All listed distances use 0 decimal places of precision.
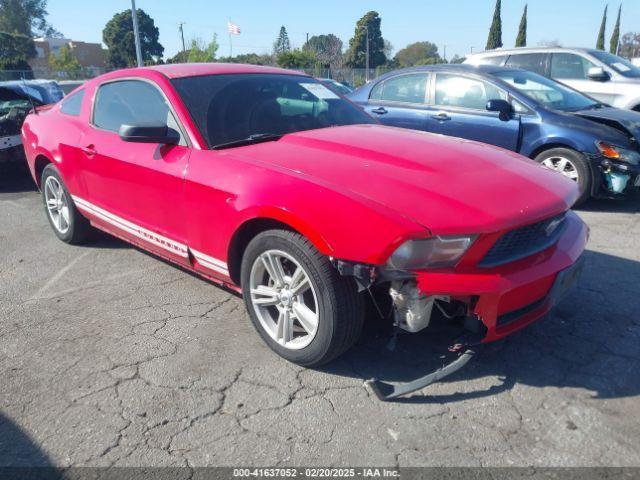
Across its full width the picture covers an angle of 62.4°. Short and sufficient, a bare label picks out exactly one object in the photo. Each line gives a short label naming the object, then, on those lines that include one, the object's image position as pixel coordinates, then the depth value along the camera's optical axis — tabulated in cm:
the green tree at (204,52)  4059
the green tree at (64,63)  4157
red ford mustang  239
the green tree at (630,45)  7150
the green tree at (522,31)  5412
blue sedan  555
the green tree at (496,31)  5247
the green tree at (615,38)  5736
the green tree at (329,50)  5934
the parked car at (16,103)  728
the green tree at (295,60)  4022
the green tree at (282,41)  7881
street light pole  3976
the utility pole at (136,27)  2407
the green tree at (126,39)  6819
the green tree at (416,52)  8798
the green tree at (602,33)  5653
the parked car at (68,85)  1209
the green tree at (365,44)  6812
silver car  827
